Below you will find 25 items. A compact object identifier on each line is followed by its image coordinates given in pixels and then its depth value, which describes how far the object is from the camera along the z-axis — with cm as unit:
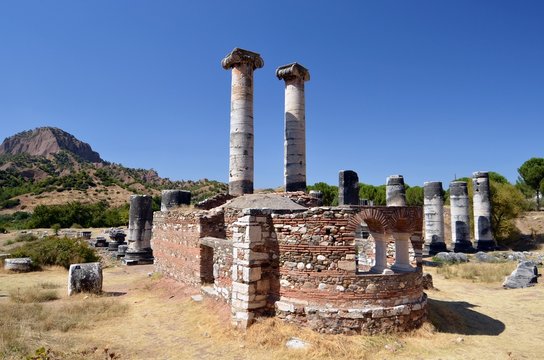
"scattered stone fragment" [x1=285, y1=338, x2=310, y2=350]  769
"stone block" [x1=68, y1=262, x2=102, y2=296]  1334
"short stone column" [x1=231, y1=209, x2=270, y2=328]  872
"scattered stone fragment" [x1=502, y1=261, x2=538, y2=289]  1576
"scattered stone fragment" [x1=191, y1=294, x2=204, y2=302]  1146
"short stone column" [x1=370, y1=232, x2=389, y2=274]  1052
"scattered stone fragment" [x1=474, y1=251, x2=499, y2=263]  2255
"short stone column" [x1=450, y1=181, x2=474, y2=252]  2781
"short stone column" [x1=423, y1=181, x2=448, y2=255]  2748
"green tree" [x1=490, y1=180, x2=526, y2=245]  3158
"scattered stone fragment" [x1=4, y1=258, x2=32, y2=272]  1862
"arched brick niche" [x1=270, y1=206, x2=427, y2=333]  828
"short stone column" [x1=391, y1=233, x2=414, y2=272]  1046
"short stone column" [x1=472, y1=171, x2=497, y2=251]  2805
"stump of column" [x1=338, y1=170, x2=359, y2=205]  2141
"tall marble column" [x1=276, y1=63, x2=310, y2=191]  1745
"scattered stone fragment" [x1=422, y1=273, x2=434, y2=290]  1462
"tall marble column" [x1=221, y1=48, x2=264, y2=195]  1684
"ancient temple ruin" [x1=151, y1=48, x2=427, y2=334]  832
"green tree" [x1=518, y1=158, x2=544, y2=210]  4722
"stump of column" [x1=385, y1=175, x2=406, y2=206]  2346
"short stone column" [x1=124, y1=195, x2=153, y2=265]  2295
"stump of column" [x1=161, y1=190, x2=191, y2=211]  2081
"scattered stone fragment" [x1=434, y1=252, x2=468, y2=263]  2245
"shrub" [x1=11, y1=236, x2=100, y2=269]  2006
